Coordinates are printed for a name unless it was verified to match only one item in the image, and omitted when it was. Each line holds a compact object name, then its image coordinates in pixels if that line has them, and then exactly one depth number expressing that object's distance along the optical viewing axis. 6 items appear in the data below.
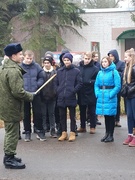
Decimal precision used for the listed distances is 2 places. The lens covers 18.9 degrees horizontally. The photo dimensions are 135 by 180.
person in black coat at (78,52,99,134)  8.52
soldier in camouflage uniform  5.92
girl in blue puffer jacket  7.74
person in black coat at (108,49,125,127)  8.94
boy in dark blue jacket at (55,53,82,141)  7.96
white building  25.70
